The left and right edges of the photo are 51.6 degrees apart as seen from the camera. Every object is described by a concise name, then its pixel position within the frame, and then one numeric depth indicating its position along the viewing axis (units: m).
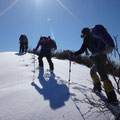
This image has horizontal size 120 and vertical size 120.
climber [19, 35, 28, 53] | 10.16
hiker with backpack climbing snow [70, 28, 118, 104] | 2.05
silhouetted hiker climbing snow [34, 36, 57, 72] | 4.83
